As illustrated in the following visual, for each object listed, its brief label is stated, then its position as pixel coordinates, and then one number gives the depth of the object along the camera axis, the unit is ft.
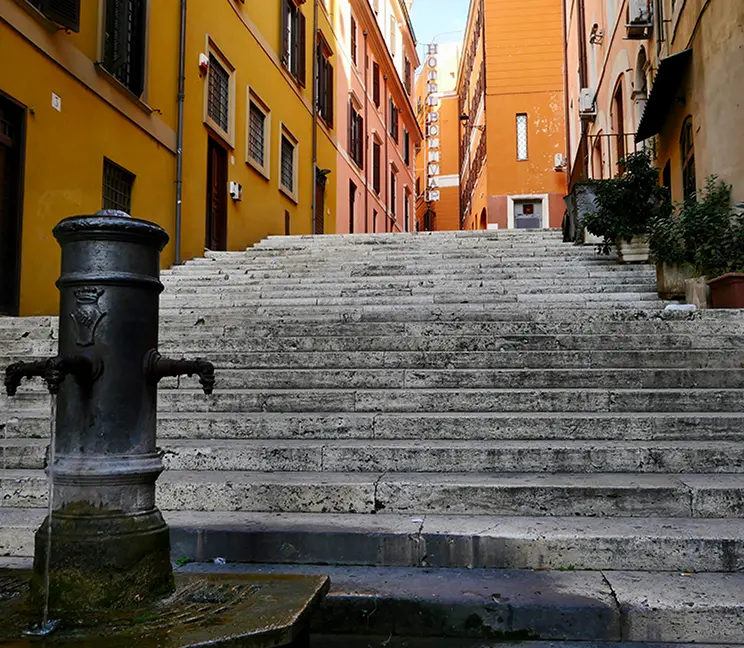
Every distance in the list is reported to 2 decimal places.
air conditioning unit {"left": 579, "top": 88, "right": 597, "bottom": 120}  64.80
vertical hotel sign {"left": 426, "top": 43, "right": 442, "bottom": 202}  143.13
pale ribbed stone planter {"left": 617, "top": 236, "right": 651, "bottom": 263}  31.01
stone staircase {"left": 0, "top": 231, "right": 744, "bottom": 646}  10.72
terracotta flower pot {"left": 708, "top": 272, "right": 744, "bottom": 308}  22.25
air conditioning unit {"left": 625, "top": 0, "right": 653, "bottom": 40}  42.27
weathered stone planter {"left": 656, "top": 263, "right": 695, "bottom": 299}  25.22
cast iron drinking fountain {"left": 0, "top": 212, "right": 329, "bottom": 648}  8.17
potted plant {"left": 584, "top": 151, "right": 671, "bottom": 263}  31.17
